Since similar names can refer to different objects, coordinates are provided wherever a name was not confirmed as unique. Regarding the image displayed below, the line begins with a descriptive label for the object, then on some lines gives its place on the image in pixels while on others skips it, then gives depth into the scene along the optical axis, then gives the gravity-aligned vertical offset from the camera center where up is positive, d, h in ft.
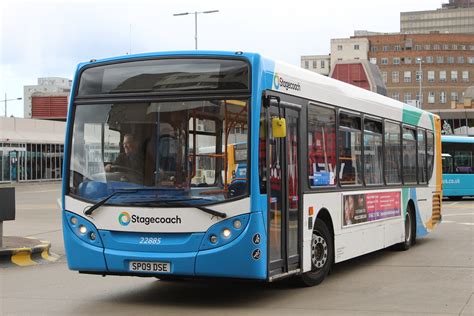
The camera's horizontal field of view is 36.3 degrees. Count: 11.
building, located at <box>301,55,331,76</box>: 502.75 +75.46
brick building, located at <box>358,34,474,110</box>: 443.73 +65.41
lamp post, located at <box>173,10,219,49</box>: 123.16 +27.34
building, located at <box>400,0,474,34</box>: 608.60 +128.76
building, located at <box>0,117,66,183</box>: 169.99 +6.18
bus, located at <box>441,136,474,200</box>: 111.45 -0.11
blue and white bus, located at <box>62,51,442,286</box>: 25.26 +0.13
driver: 26.53 +0.55
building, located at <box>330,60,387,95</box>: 224.33 +31.48
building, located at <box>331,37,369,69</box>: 459.32 +78.53
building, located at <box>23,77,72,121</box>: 262.88 +24.84
